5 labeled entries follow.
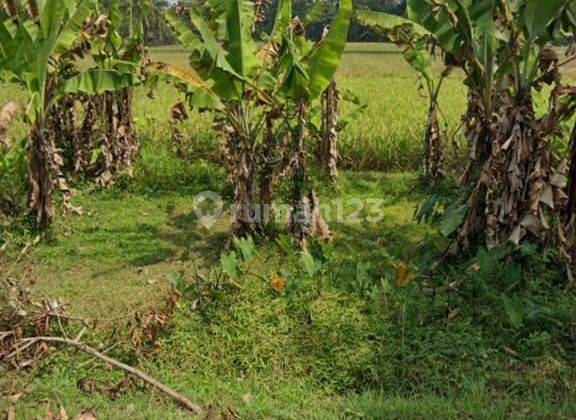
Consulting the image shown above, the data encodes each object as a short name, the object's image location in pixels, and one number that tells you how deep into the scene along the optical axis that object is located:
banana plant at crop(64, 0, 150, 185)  6.73
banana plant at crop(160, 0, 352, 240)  4.36
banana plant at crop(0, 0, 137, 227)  5.00
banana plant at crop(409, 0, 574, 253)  4.09
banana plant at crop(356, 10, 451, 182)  5.36
